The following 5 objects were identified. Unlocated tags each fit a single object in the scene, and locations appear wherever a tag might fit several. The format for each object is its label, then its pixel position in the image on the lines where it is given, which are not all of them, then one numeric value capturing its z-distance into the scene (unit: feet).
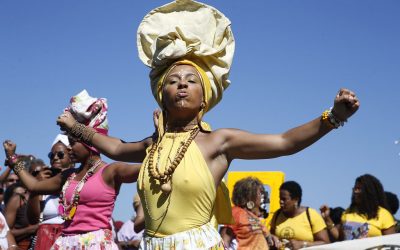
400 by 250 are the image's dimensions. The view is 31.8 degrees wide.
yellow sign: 32.58
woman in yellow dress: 12.53
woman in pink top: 18.40
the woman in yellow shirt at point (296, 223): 26.91
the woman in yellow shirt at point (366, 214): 26.32
